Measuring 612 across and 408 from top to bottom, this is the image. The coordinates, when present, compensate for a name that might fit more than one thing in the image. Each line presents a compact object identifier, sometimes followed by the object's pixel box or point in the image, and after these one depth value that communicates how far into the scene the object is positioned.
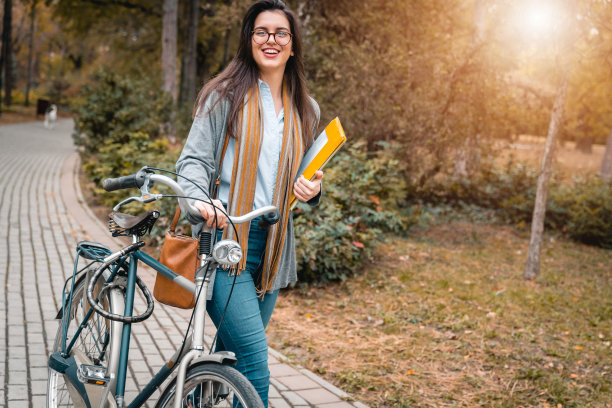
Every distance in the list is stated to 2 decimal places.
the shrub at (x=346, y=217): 6.35
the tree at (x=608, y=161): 21.78
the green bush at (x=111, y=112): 12.02
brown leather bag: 2.21
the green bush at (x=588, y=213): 10.34
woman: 2.28
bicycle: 2.06
